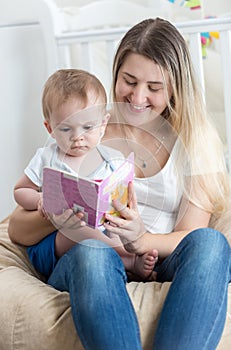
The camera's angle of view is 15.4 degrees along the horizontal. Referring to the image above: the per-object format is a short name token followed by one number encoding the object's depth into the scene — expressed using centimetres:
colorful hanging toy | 269
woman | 146
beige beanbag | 149
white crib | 208
